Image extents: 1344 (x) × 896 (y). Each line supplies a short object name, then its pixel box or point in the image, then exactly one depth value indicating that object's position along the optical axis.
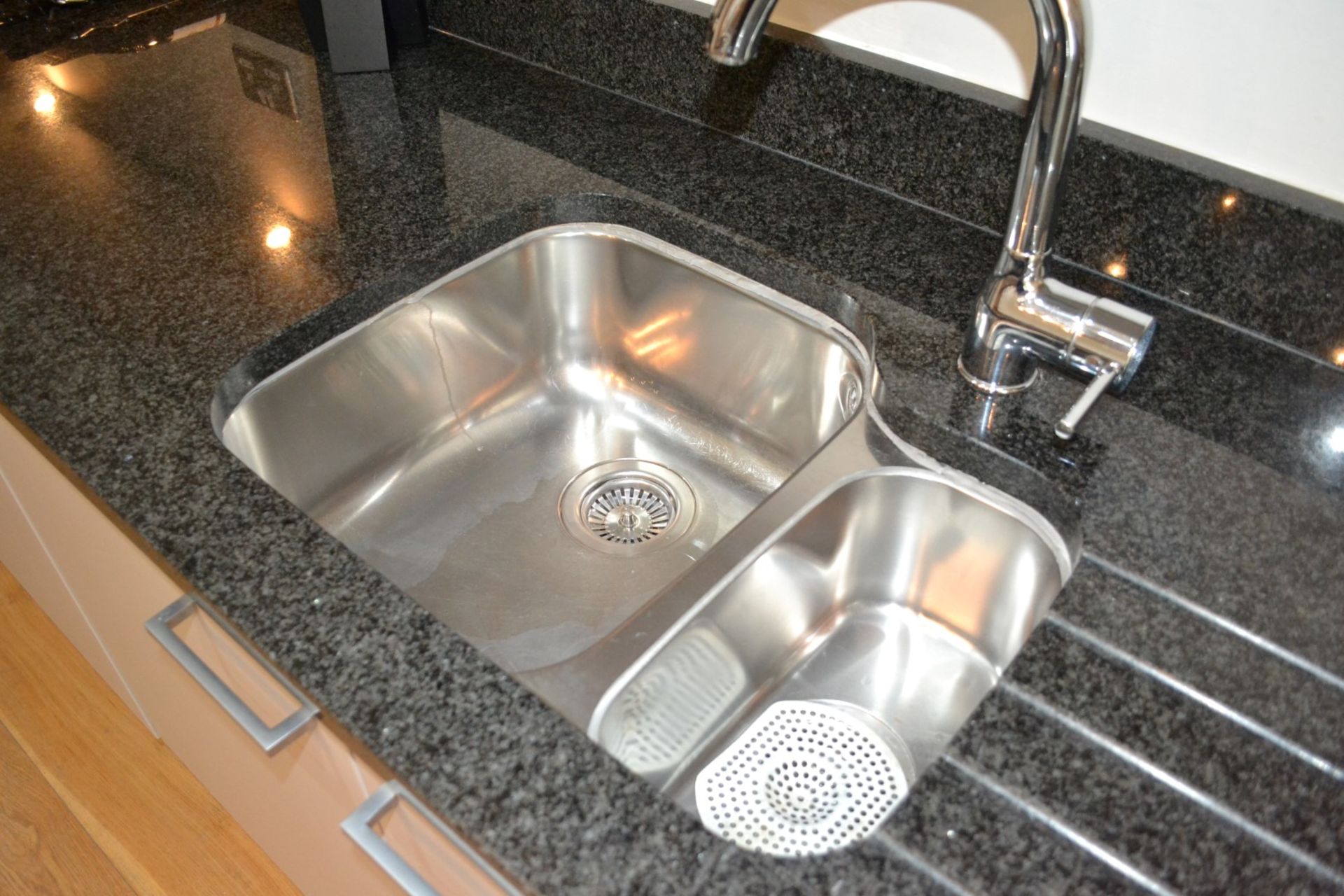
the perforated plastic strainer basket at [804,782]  0.74
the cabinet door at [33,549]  0.90
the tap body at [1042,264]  0.66
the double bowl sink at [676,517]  0.76
